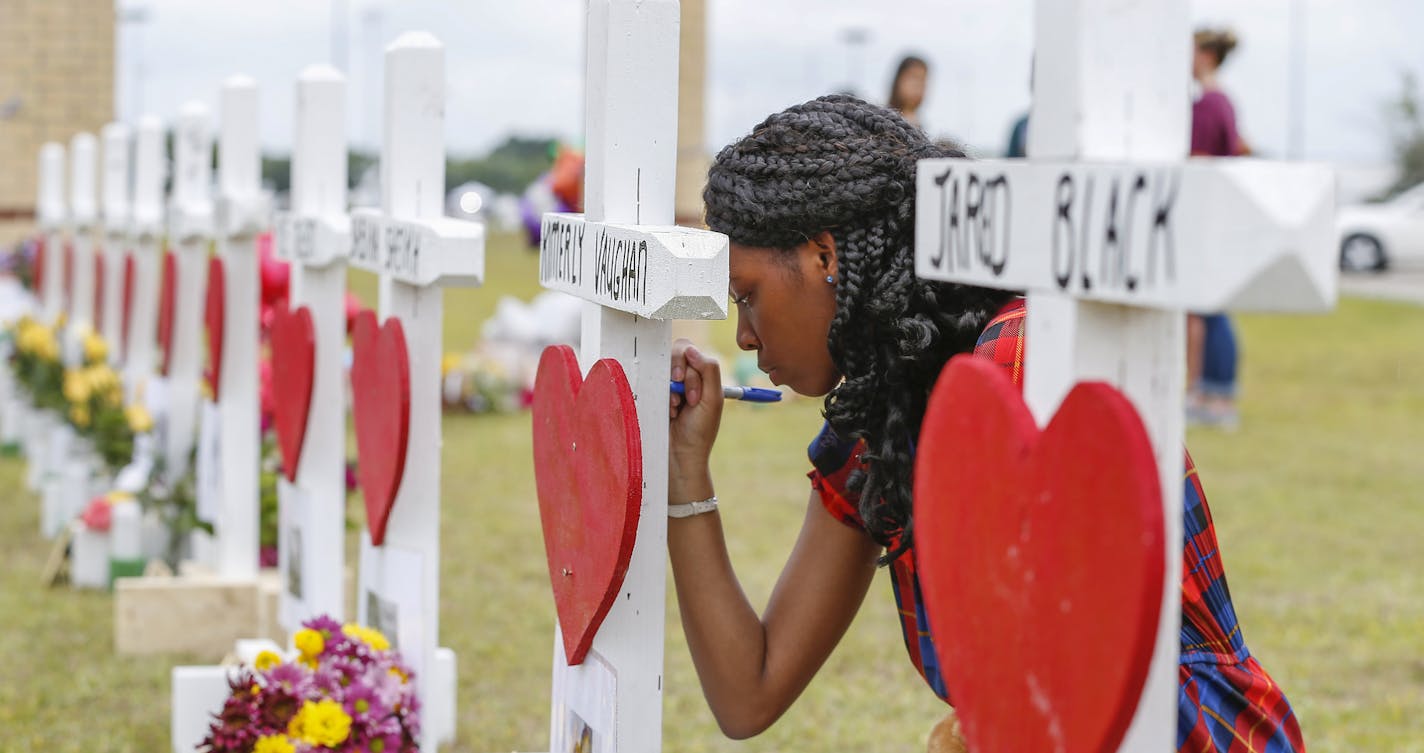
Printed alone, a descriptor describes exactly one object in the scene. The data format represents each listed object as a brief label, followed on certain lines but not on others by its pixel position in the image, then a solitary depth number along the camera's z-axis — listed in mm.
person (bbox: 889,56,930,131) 8602
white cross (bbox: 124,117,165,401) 6234
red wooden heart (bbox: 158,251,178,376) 5422
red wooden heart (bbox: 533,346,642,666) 1911
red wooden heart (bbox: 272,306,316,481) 3316
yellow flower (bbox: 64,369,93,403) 6133
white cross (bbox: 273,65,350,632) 3303
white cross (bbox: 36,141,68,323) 8531
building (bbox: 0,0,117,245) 12617
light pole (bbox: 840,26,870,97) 47447
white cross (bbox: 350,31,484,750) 2617
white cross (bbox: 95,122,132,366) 6861
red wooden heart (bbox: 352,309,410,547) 2719
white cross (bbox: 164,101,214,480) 5262
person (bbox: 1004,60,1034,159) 8039
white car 23453
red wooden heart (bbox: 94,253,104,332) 7238
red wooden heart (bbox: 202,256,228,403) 4359
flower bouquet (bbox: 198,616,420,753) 2541
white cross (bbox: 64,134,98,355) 7742
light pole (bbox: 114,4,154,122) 35688
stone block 4289
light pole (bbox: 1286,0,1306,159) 32419
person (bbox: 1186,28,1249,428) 7887
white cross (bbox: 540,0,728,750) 1992
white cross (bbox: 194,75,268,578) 4301
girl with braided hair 1807
